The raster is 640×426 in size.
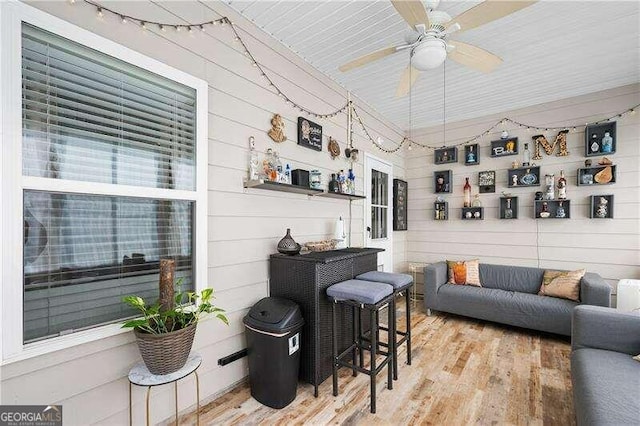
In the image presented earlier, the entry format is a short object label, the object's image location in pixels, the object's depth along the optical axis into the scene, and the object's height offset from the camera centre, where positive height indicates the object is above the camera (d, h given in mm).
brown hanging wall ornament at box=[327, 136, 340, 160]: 3160 +725
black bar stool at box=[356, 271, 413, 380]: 2291 -612
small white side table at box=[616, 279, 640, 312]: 2914 -875
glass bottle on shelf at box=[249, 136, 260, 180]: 2256 +414
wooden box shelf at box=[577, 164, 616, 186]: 3382 +464
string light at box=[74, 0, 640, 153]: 1640 +1149
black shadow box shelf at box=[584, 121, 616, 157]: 3391 +879
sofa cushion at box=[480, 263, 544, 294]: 3635 -878
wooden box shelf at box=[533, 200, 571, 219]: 3650 +44
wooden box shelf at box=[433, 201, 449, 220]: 4523 +28
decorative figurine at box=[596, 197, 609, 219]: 3432 +36
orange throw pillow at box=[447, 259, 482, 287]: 3896 -846
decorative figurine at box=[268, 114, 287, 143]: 2467 +733
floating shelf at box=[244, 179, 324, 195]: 2150 +215
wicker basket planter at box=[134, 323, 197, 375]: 1403 -686
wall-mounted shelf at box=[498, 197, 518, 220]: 3992 +77
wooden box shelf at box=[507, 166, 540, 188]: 3840 +479
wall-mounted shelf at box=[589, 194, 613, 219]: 3414 +36
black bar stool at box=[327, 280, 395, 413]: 1965 -652
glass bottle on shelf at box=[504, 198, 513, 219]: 4004 +6
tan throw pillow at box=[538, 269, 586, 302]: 3135 -837
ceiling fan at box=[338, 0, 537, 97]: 1686 +1218
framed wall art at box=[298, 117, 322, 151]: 2746 +789
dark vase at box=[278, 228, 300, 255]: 2374 -279
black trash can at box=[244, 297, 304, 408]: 1934 -971
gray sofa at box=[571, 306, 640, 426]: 1272 -884
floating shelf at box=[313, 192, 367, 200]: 2998 +189
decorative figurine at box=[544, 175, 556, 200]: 3719 +291
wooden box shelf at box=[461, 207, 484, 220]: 4244 -6
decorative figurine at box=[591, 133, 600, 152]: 3469 +826
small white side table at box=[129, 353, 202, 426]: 1398 -828
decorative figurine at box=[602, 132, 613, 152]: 3381 +812
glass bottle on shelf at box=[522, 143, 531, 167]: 3895 +758
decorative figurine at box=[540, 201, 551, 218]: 3742 +4
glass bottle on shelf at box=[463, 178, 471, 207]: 4328 +262
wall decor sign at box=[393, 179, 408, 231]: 4556 +118
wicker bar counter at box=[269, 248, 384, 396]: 2152 -641
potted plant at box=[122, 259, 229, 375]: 1412 -605
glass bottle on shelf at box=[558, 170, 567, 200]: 3635 +297
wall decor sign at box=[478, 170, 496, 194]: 4172 +450
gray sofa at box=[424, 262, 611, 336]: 2998 -1026
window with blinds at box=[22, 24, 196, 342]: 1346 +204
